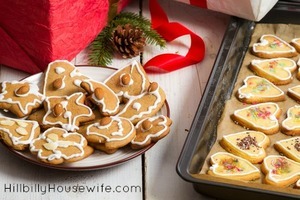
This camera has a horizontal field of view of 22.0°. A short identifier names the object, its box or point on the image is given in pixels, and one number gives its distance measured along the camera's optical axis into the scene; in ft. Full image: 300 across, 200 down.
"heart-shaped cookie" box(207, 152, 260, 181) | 2.97
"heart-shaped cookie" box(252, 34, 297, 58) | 3.60
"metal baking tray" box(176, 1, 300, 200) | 2.79
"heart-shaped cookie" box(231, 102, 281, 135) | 3.23
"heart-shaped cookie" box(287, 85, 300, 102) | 3.37
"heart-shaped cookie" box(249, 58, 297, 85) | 3.48
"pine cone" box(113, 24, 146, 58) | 3.59
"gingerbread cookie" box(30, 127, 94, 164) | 2.91
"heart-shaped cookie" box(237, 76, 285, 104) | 3.38
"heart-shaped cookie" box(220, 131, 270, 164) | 3.08
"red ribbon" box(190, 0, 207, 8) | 3.71
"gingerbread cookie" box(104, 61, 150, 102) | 3.24
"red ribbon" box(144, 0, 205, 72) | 3.58
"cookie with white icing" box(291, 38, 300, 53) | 3.63
